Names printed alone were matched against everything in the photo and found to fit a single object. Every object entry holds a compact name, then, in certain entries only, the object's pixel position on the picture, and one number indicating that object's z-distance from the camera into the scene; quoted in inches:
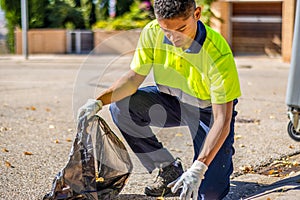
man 194.7
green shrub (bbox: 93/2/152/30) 1263.5
